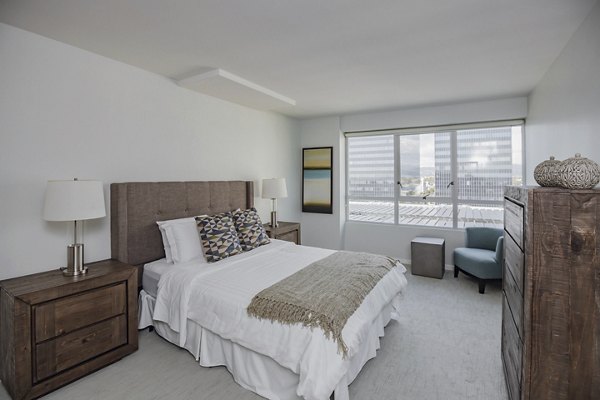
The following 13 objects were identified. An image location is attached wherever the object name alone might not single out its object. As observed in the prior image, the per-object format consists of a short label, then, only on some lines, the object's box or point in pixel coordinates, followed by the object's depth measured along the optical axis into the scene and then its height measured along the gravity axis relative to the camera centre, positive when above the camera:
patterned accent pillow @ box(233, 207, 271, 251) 3.27 -0.35
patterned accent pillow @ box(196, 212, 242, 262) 2.86 -0.38
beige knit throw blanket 1.81 -0.66
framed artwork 5.32 +0.33
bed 1.78 -0.80
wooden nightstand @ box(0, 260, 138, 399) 1.88 -0.87
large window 4.38 +0.37
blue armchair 3.62 -0.74
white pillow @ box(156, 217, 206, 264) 2.87 -0.40
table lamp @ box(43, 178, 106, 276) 2.12 -0.04
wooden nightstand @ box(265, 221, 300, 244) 4.12 -0.46
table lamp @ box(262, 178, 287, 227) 4.35 +0.14
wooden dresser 1.37 -0.46
